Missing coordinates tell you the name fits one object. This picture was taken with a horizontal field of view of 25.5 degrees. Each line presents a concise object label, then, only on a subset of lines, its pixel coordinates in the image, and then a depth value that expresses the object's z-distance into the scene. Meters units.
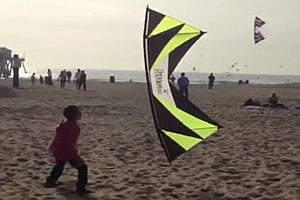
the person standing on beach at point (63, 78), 44.49
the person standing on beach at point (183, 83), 26.33
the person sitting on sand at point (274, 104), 22.89
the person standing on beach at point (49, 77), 50.94
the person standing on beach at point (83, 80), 39.72
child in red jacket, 8.20
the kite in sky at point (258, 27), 28.94
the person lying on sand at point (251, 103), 23.93
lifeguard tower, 54.36
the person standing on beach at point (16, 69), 37.16
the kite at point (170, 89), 6.59
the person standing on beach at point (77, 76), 39.91
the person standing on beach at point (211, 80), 49.43
